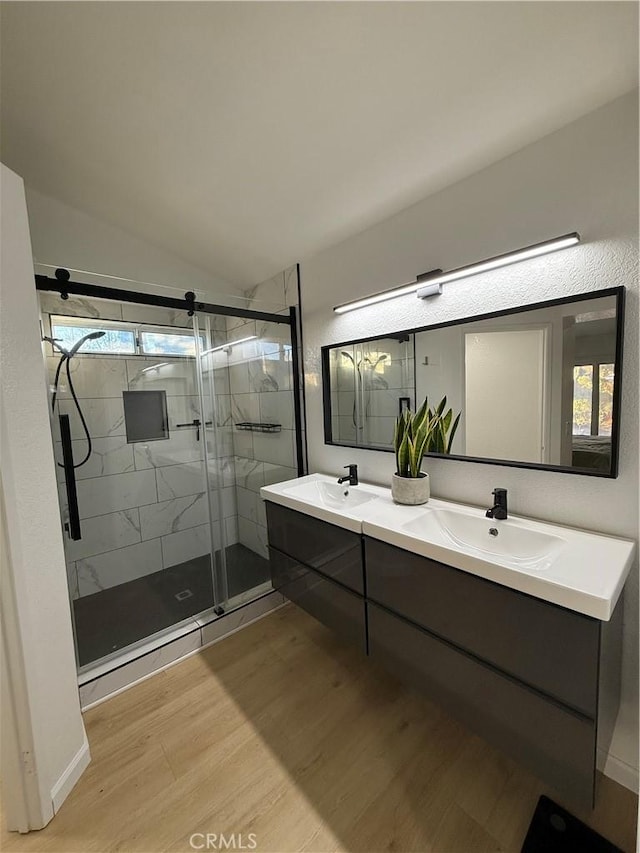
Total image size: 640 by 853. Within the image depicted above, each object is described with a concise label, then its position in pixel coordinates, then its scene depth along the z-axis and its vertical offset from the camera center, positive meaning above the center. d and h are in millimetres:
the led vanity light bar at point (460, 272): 1249 +530
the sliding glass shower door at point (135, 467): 2213 -474
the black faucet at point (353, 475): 2041 -463
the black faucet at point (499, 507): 1392 -470
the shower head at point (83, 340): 2235 +445
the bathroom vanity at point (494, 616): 945 -757
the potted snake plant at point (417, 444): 1644 -246
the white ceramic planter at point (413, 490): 1635 -454
